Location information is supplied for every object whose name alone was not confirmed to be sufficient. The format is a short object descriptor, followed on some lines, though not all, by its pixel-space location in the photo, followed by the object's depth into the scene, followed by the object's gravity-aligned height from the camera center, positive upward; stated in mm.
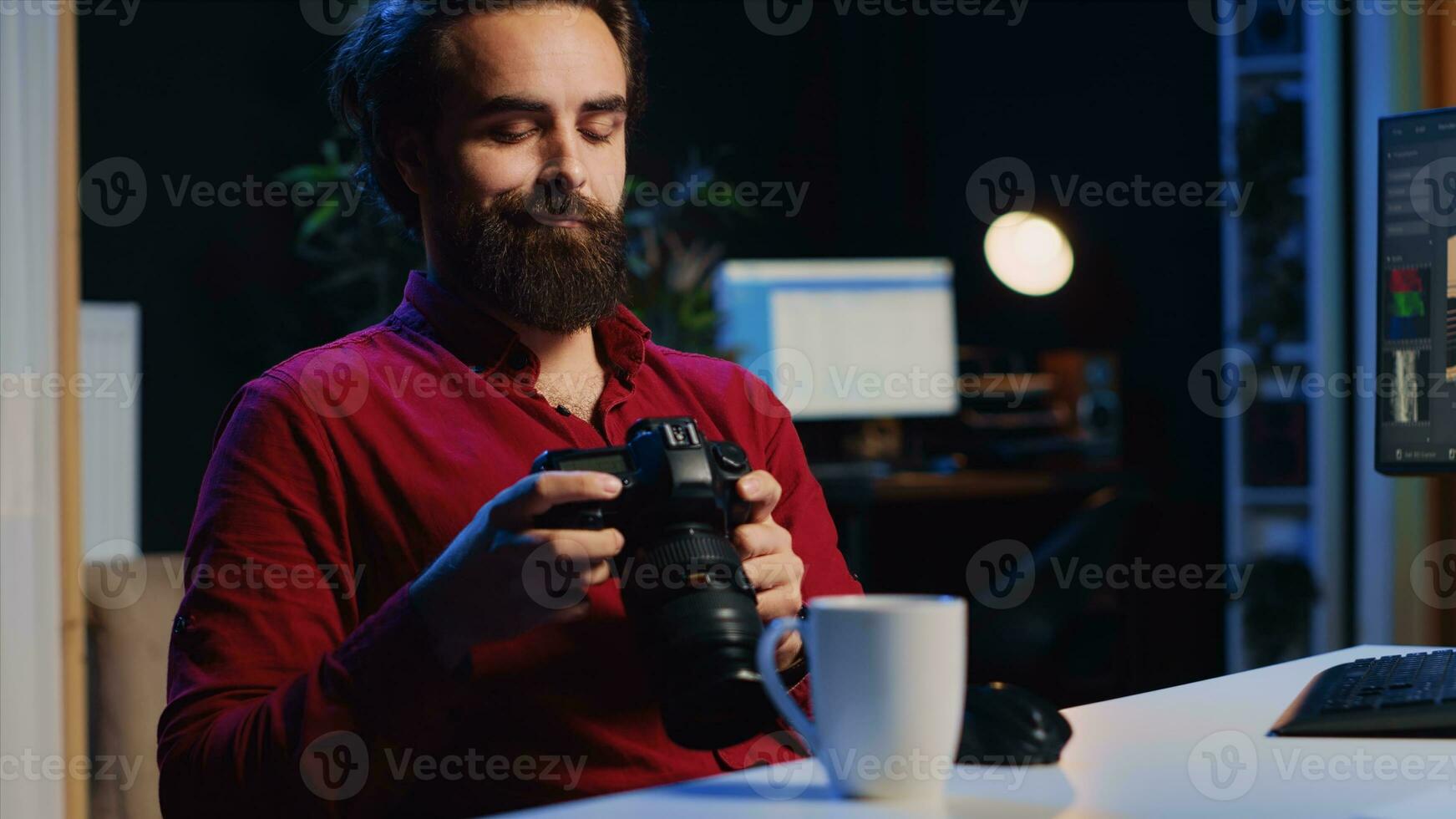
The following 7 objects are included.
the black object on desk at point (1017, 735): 2781 -217
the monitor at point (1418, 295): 3271 +76
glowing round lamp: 7506 +415
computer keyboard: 2884 -231
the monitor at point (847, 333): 6752 +160
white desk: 2704 -240
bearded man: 2971 -89
